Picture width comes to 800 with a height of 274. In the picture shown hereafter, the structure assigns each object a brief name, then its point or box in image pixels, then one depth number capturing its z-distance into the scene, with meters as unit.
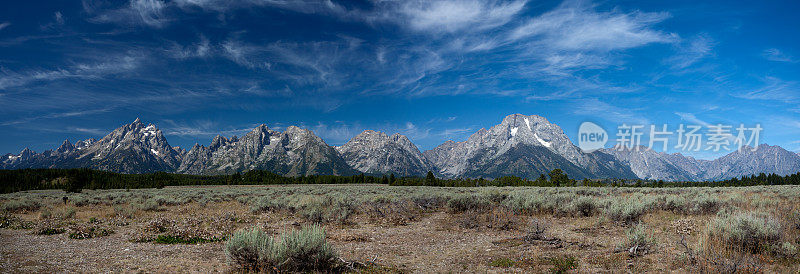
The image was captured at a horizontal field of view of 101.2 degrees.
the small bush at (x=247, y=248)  8.14
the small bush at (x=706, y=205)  15.40
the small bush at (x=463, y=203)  21.83
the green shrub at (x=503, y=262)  9.09
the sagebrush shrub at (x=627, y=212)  14.35
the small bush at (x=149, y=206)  23.61
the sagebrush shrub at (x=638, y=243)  9.23
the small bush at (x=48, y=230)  14.35
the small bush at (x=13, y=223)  15.98
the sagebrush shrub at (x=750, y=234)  8.45
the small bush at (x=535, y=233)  11.98
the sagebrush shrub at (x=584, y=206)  17.67
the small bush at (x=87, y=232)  13.66
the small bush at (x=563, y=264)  8.29
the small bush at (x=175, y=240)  12.60
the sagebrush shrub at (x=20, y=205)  22.95
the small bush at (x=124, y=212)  20.59
